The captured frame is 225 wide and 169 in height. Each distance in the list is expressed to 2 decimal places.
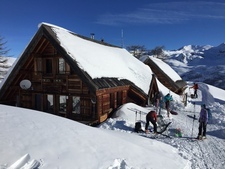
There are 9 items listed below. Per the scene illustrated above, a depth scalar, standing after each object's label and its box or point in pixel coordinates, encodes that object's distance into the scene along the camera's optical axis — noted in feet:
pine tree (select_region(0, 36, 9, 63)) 111.45
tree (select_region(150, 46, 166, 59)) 220.64
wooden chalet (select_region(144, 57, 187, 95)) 90.53
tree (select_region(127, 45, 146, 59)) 195.31
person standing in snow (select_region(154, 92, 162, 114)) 68.11
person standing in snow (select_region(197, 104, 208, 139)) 36.06
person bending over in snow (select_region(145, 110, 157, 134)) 37.41
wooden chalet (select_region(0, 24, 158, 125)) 43.75
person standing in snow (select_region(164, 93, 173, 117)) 52.67
